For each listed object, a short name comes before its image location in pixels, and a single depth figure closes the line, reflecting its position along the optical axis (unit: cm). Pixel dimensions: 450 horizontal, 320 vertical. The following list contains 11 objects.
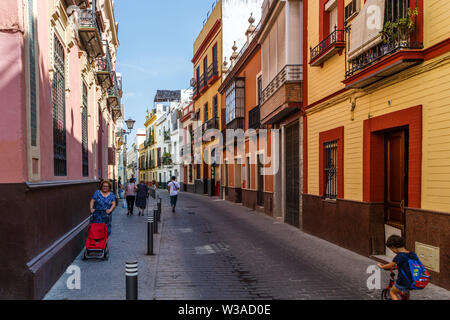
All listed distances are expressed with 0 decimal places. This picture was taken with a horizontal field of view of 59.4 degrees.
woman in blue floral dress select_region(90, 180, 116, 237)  839
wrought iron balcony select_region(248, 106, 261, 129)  1795
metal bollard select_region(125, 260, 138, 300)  415
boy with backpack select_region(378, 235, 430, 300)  419
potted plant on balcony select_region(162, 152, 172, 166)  4694
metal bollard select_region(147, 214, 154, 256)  870
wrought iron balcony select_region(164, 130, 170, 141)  4816
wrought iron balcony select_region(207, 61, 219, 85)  2816
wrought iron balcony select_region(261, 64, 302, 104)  1262
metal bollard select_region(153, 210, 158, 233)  1179
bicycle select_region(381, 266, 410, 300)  444
